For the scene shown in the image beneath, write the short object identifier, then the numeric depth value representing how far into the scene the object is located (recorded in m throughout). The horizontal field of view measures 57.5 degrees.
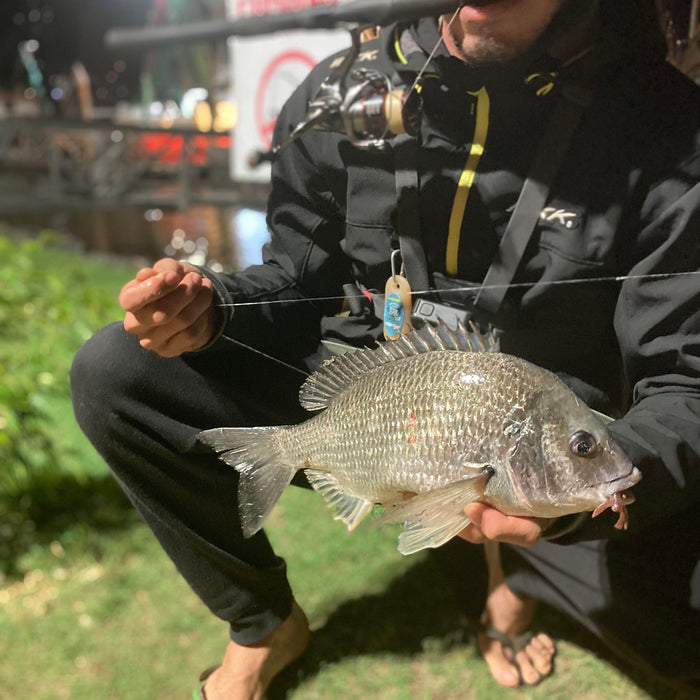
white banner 1.83
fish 0.76
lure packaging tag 0.92
